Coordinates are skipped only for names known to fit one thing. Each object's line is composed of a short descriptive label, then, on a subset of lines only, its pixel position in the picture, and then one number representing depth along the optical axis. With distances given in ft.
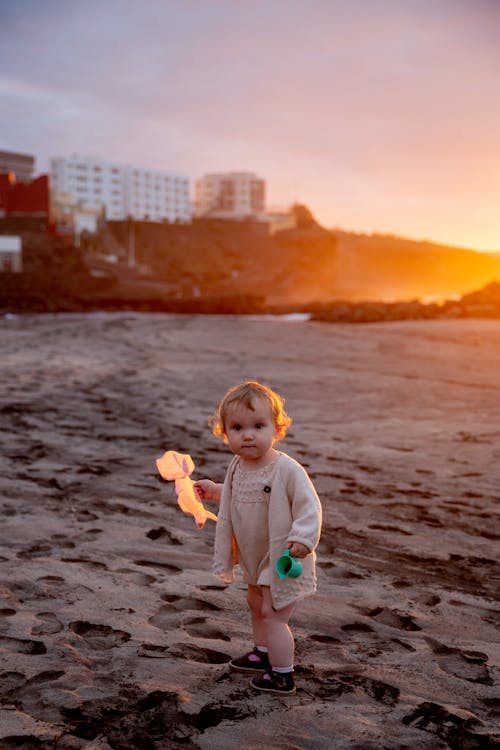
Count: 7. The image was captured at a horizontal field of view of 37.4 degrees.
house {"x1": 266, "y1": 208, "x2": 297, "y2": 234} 303.42
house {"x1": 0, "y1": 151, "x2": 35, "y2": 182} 257.73
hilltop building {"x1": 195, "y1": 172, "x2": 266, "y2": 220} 376.48
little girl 8.67
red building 195.31
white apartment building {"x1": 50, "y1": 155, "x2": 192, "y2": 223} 301.43
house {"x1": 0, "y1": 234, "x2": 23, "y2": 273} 161.68
